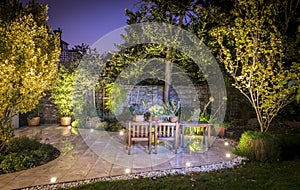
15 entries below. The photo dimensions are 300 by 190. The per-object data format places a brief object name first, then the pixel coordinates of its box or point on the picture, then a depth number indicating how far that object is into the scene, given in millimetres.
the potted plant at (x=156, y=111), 5378
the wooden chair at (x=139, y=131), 4852
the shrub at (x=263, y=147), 4492
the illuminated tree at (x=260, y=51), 4852
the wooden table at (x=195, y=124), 5107
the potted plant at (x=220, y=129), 6801
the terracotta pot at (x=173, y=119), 5004
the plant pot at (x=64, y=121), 8391
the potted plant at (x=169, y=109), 6509
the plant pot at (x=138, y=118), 4965
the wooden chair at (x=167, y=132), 4949
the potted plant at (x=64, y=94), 8203
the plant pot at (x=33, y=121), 8266
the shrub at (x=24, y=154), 4011
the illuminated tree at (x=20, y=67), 4039
